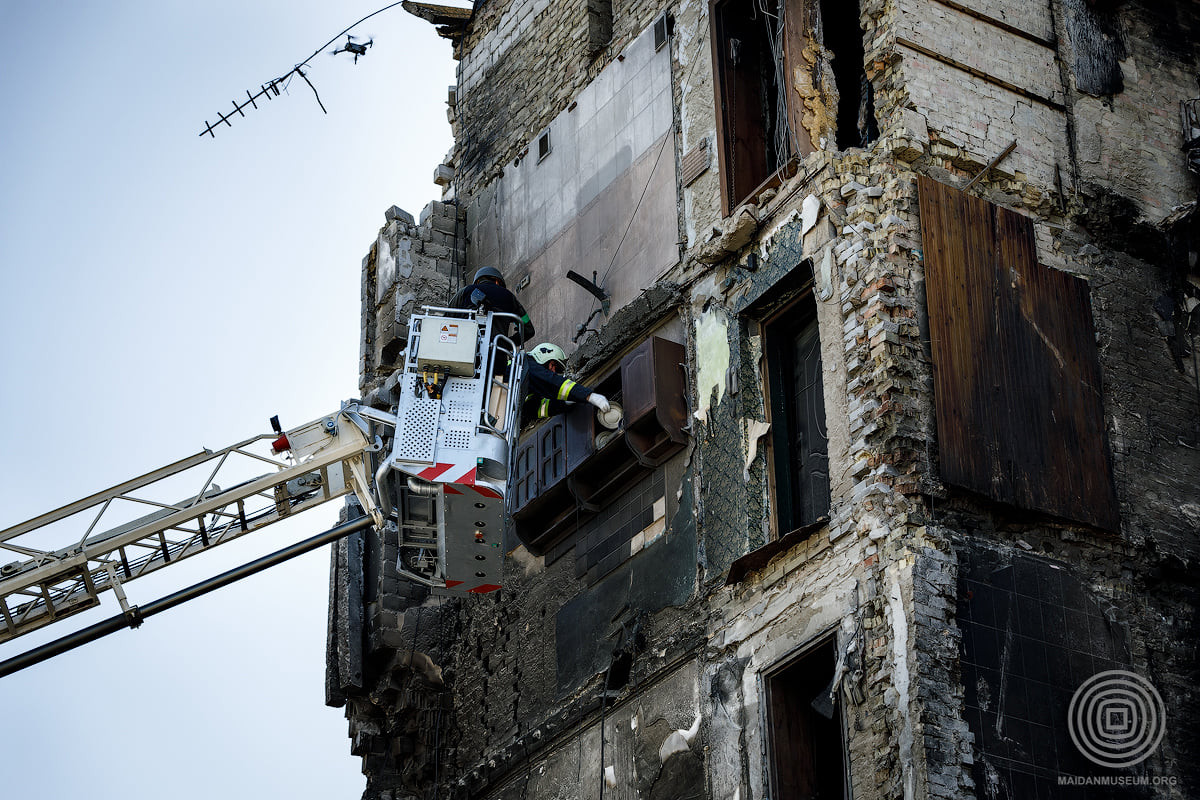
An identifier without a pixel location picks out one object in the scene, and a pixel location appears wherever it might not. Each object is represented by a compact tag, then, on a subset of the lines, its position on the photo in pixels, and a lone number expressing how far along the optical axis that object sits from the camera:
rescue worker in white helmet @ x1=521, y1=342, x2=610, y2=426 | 16.70
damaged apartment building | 12.78
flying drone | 23.12
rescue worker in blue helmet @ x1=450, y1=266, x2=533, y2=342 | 17.12
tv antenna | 23.09
